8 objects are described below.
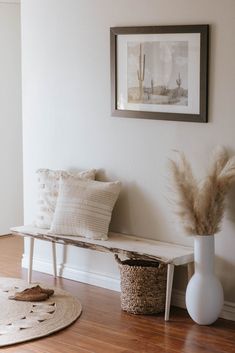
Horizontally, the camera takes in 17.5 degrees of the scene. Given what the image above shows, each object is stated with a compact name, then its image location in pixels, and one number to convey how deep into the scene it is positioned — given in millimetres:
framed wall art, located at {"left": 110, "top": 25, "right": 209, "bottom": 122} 4688
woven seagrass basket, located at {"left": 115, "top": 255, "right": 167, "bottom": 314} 4750
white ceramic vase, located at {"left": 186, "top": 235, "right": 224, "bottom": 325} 4539
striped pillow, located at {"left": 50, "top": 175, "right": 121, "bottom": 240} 5105
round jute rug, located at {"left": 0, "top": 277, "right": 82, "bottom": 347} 4387
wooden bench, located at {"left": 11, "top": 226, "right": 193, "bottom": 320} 4648
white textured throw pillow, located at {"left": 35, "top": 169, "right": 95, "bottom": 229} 5457
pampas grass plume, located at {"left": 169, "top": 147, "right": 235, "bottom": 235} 4484
